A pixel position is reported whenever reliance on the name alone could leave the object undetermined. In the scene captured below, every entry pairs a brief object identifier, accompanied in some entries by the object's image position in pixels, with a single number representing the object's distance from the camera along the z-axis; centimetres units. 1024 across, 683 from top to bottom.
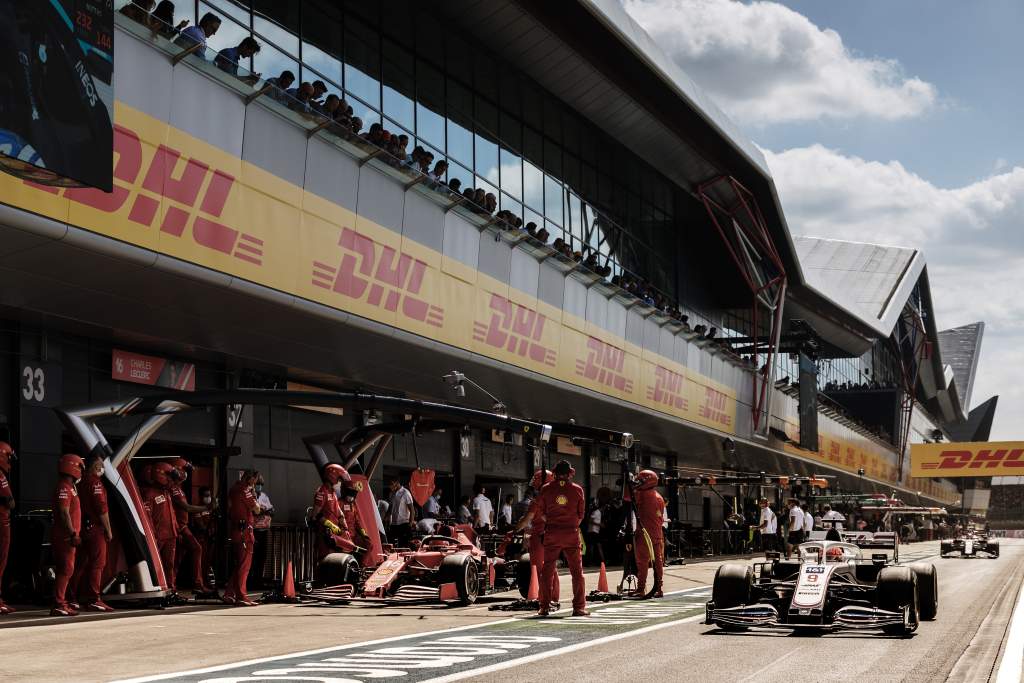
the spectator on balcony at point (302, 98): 1864
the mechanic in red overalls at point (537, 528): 1570
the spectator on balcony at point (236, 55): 1722
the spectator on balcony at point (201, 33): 1622
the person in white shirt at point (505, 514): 2930
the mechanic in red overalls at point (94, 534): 1589
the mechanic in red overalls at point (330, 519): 1847
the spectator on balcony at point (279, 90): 1809
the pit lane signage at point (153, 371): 1967
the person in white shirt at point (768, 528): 3401
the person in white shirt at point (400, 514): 2462
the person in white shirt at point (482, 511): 2766
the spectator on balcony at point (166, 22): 1570
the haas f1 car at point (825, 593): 1268
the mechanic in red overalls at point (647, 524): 1841
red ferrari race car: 1719
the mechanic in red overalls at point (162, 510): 1758
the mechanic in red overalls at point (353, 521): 1922
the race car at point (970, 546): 4322
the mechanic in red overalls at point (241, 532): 1731
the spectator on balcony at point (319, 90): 2091
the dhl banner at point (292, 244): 1537
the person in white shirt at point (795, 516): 3372
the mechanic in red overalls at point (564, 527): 1527
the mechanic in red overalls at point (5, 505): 1539
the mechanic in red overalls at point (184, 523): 1795
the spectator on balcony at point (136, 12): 1533
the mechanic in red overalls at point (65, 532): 1515
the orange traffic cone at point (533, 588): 1641
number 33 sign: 1778
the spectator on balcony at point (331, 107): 2002
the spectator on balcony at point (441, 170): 2542
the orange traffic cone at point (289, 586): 1797
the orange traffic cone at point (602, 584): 1812
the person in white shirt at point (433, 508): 2644
